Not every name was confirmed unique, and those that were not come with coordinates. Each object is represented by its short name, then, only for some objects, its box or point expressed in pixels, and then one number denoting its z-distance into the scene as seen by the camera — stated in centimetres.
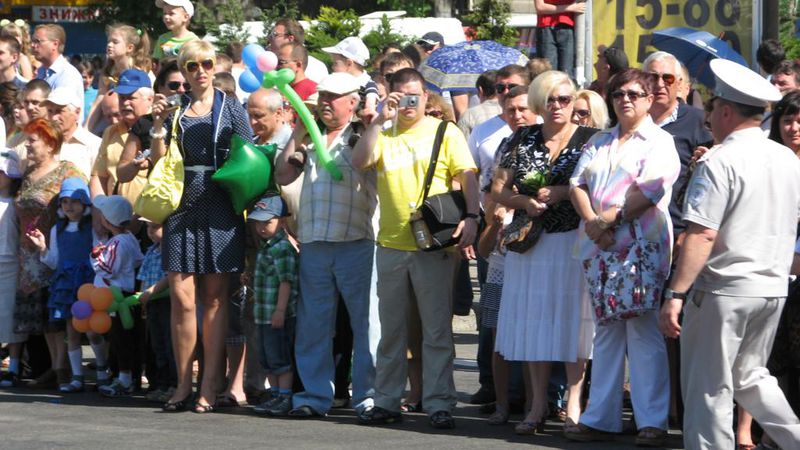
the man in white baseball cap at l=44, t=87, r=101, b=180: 2216
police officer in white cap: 1373
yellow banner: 2309
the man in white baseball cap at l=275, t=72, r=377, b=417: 1848
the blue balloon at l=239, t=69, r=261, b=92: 2334
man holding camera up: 1777
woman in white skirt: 1722
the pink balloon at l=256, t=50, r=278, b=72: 2009
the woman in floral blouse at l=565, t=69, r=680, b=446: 1633
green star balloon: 1894
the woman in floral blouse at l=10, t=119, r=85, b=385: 2152
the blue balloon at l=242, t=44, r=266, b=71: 2351
